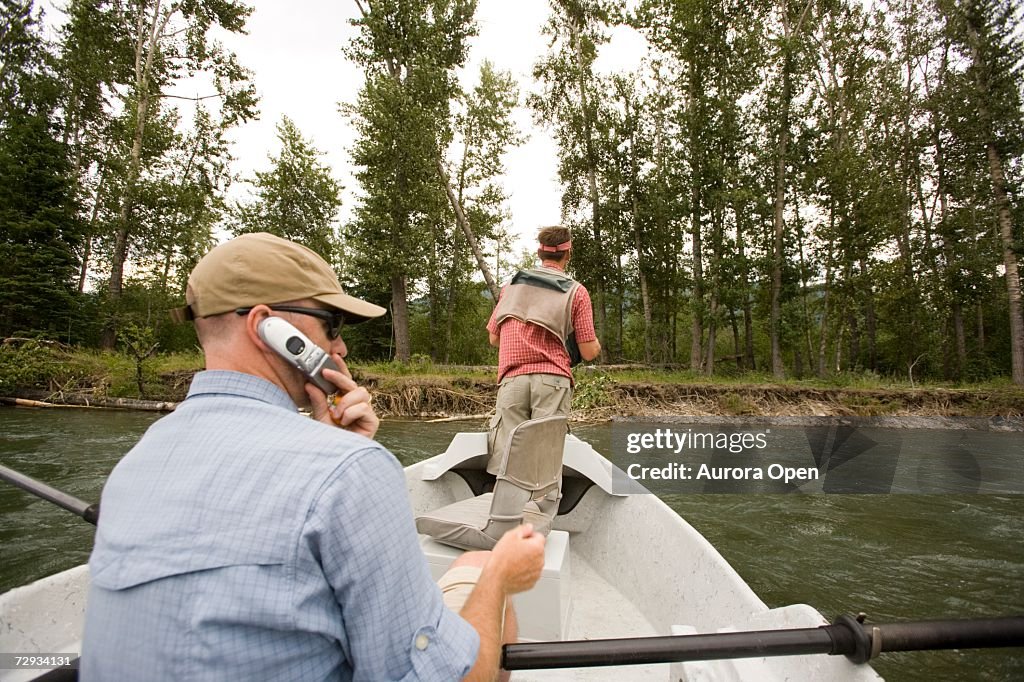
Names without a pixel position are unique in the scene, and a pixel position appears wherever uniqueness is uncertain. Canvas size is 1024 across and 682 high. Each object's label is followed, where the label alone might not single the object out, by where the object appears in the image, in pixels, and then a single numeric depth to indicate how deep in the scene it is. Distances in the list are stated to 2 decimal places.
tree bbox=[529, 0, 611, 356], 17.34
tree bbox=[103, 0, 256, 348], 16.81
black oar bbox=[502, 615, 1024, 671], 1.20
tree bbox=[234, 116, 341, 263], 21.73
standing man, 2.76
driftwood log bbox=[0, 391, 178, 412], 11.92
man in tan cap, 0.70
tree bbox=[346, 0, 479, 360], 14.73
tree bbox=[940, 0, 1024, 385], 14.60
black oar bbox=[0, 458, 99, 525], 1.92
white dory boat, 1.59
